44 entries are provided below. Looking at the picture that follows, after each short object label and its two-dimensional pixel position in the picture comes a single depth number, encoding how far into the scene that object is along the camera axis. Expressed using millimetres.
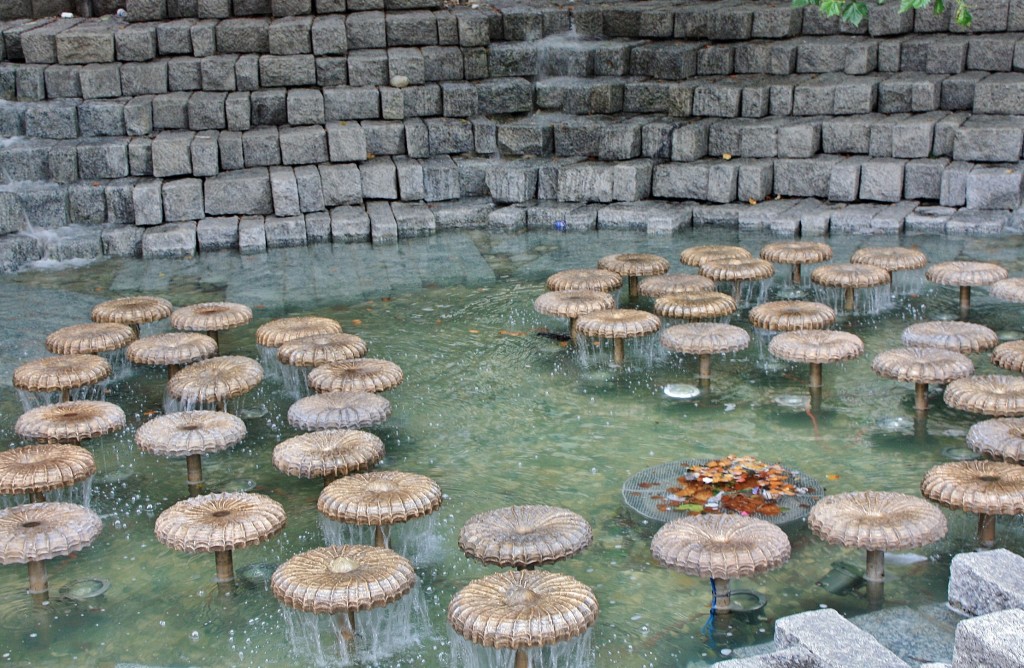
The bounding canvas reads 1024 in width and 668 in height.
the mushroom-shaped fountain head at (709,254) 9695
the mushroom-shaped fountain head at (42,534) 5492
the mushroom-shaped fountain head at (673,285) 9016
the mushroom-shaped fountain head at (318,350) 7887
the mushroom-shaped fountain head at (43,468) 6180
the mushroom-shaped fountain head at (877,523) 5285
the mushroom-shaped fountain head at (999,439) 6152
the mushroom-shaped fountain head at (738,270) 9281
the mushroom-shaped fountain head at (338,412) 6996
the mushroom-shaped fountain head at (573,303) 8680
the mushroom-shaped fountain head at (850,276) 9008
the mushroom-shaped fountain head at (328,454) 6332
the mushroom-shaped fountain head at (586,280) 9172
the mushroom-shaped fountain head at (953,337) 7668
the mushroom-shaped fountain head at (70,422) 6871
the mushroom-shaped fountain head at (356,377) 7430
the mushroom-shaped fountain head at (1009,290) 8531
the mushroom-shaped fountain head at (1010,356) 7289
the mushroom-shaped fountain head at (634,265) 9711
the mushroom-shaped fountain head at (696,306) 8461
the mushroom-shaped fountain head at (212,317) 8602
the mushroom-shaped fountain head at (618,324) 8086
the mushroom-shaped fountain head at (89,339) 8086
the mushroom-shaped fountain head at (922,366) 7132
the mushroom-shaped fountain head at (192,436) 6617
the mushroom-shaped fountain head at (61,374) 7504
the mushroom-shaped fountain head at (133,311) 8727
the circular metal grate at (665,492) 6184
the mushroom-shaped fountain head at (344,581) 4992
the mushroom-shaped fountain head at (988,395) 6637
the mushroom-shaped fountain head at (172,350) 7965
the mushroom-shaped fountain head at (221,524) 5527
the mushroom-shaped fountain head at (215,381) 7422
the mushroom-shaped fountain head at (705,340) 7836
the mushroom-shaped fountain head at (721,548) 5117
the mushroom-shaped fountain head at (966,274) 8836
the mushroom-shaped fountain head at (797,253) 9758
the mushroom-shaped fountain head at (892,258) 9406
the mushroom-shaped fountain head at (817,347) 7461
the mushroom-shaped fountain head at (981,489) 5523
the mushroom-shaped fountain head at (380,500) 5750
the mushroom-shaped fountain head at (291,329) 8336
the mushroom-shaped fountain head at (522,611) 4645
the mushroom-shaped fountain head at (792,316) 8141
